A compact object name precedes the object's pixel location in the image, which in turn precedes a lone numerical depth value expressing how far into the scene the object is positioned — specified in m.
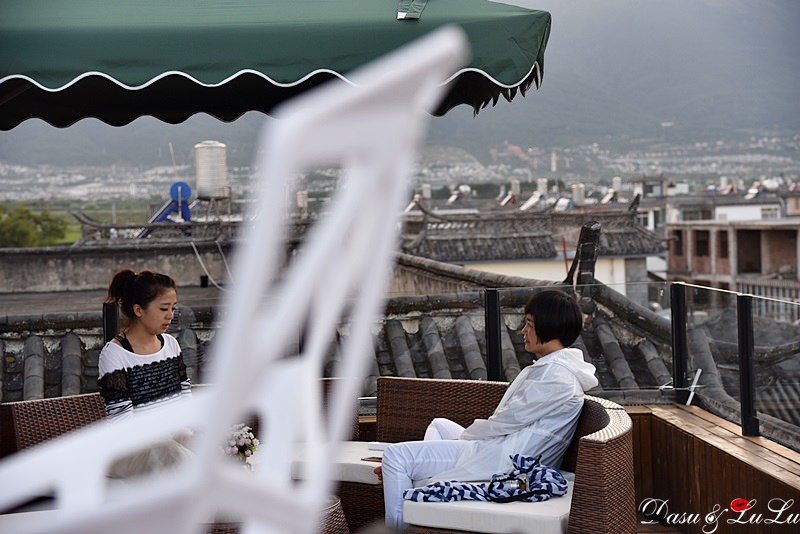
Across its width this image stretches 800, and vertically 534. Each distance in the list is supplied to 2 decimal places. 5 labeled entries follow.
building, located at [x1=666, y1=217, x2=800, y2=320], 53.88
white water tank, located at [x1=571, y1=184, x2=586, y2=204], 68.69
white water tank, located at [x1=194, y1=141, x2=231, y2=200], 27.63
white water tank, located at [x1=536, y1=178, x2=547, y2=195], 77.18
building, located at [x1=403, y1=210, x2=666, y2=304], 40.47
